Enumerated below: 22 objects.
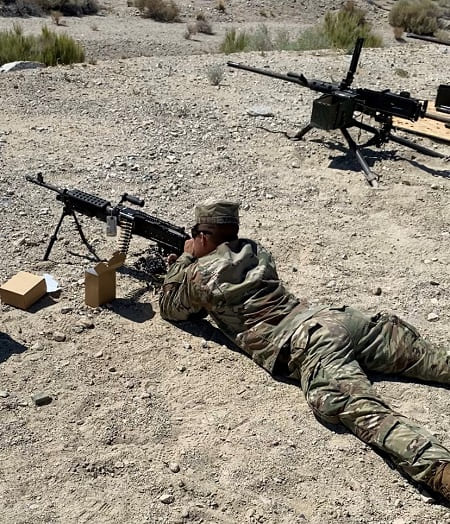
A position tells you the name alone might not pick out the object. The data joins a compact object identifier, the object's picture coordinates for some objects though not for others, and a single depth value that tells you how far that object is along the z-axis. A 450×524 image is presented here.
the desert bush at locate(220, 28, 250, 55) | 14.08
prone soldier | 3.88
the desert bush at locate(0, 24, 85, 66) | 11.36
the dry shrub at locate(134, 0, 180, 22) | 20.77
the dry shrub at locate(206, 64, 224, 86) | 9.77
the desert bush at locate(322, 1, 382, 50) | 14.19
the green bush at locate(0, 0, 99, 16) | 19.64
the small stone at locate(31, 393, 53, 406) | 3.93
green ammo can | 7.44
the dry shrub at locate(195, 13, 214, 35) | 19.83
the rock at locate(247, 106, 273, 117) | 8.77
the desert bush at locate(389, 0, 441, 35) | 22.06
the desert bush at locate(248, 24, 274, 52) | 13.64
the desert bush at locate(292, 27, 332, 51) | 13.30
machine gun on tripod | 7.20
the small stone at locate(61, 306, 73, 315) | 4.76
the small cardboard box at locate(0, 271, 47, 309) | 4.71
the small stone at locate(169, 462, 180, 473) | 3.54
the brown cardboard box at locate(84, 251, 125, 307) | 4.71
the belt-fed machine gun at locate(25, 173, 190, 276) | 4.80
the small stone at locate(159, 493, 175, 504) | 3.34
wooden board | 8.42
